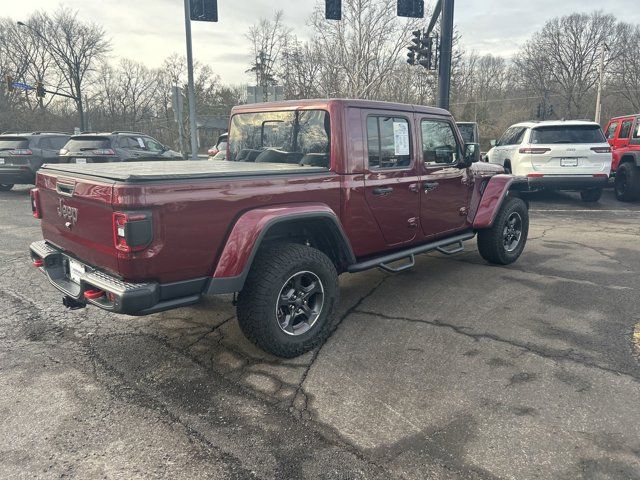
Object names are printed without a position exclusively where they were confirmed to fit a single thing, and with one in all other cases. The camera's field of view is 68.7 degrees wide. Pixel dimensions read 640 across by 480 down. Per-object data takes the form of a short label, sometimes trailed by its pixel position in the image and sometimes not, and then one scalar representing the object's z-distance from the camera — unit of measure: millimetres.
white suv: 9922
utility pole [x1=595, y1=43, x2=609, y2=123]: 33619
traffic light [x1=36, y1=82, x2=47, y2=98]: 28656
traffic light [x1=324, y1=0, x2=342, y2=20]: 12703
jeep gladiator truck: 2793
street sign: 29241
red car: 11203
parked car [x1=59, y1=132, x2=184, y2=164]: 12094
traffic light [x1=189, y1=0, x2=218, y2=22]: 11742
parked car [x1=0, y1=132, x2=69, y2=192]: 12414
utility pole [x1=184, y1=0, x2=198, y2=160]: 12906
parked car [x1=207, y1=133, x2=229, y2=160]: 13719
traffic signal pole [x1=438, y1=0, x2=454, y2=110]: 11859
